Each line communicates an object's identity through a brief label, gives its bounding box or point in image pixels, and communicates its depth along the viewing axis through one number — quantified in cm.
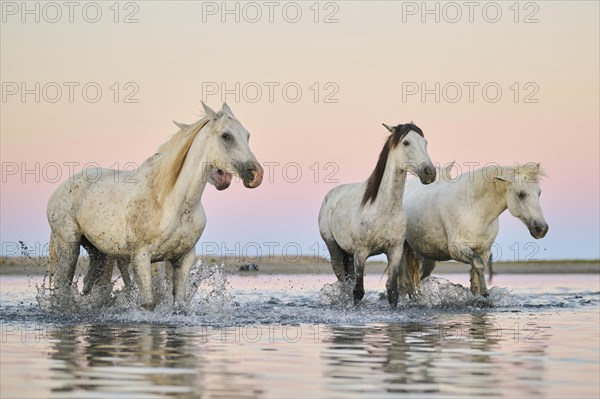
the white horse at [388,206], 1322
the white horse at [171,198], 1089
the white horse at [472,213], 1410
